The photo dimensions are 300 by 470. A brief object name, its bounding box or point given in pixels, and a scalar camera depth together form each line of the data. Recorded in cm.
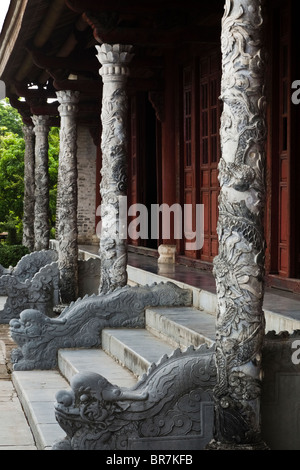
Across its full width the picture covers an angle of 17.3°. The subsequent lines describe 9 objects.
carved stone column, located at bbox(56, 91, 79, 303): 1437
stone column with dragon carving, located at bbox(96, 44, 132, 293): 1074
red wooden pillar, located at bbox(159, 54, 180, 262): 1482
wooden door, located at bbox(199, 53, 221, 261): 1302
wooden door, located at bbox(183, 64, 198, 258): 1395
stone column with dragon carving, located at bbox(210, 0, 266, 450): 589
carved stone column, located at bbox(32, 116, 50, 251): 1861
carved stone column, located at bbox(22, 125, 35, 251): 2184
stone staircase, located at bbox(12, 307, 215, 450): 779
